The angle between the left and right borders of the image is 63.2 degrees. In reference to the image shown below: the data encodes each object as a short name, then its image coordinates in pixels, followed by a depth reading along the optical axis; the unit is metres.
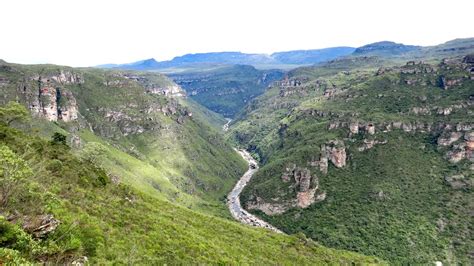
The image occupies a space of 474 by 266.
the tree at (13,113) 100.81
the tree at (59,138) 104.78
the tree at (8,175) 43.53
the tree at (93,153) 117.84
